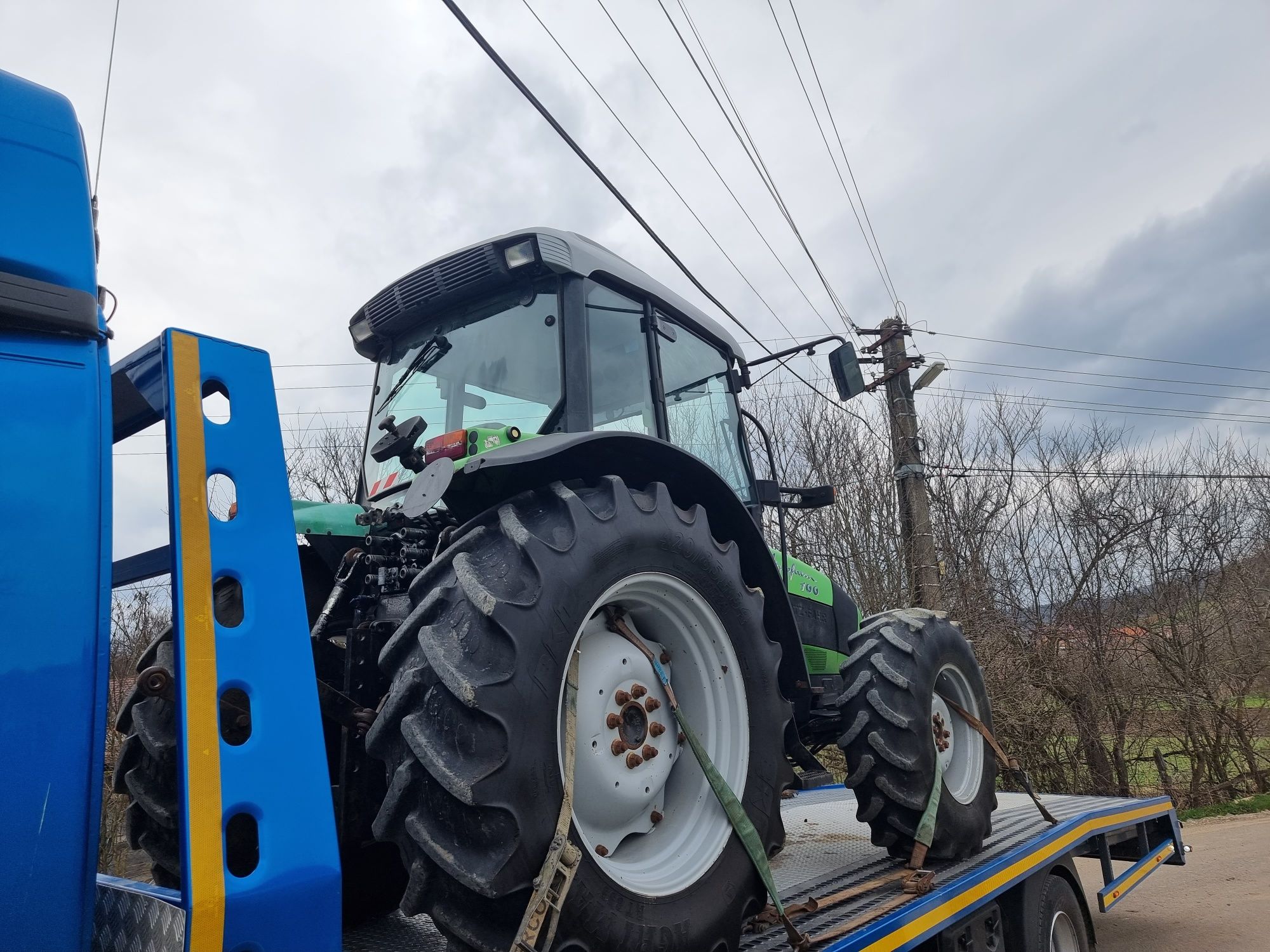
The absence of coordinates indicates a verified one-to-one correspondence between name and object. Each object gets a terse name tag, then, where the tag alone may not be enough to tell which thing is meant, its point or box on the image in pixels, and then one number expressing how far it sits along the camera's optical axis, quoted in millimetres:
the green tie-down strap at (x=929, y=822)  3490
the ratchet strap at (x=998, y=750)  4078
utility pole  11086
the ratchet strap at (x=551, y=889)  1854
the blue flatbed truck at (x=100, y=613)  1386
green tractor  1931
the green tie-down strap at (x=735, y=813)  2516
